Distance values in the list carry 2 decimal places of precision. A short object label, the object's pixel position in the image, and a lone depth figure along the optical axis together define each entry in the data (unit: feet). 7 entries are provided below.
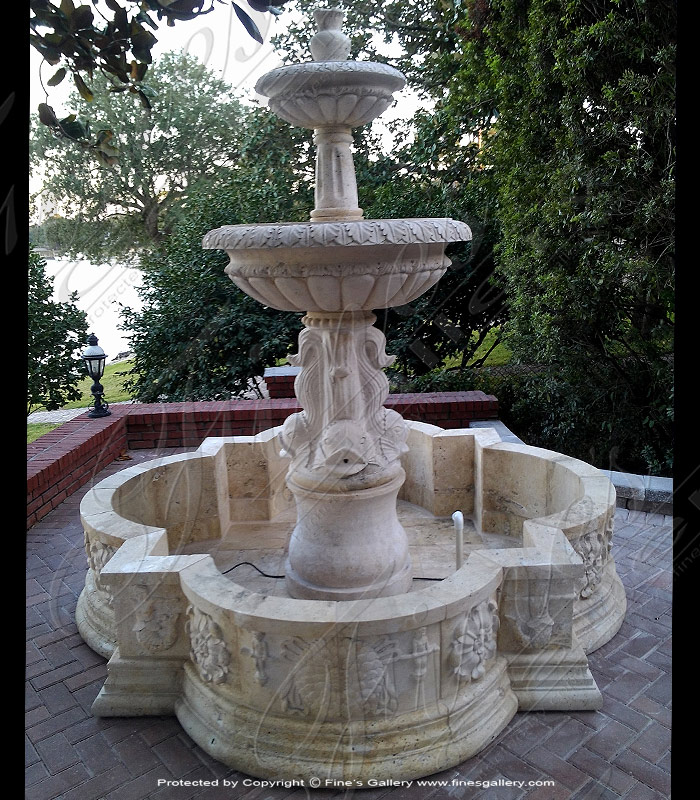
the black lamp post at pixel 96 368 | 24.00
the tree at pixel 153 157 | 31.89
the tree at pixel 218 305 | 32.42
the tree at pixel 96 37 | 7.16
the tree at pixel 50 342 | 28.73
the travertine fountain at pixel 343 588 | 9.53
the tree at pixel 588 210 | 17.75
